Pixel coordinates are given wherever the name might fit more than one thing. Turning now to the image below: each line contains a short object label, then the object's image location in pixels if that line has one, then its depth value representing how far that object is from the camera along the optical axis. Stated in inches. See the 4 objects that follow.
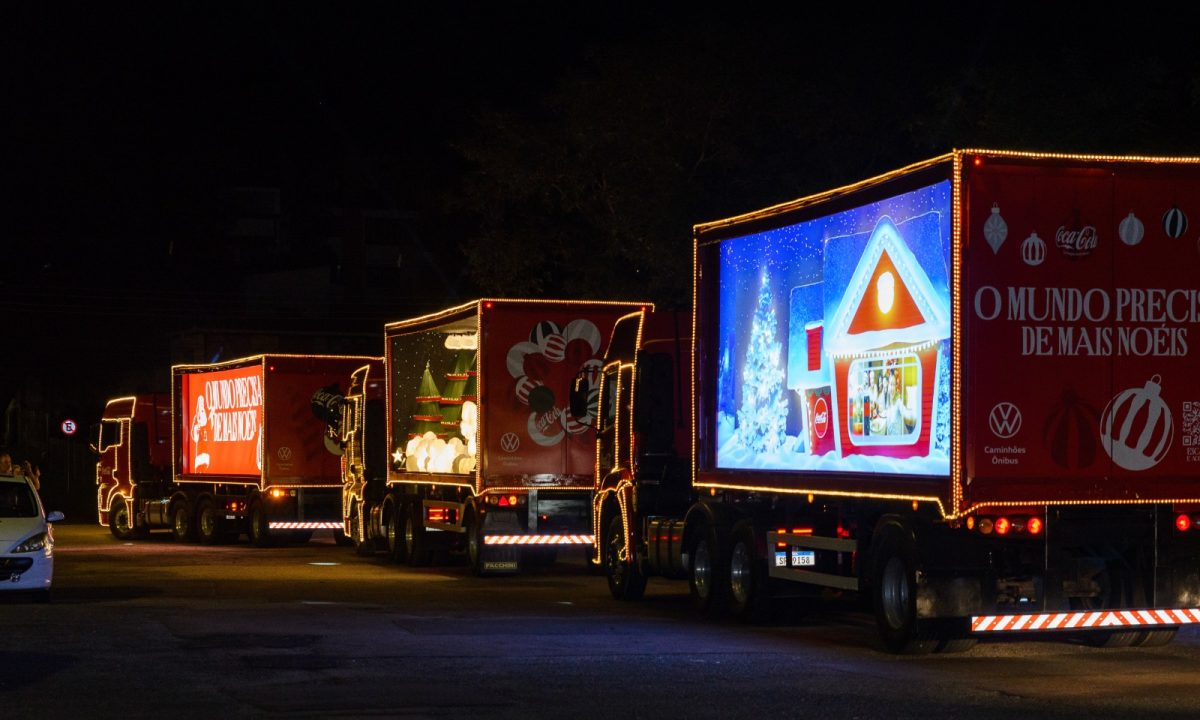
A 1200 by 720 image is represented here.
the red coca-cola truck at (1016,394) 568.7
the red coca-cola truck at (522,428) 999.0
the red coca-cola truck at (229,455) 1384.1
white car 815.1
